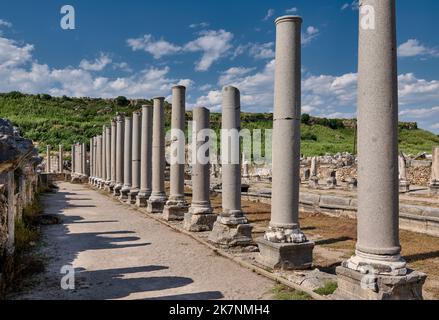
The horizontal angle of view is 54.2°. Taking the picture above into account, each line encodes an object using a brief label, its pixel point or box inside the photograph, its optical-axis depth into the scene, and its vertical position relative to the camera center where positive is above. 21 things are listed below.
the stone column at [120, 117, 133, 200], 23.09 +0.01
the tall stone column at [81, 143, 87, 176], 44.76 +0.13
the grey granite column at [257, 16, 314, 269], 8.48 +0.56
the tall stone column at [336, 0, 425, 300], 5.98 +0.12
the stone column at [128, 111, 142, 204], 21.14 +0.33
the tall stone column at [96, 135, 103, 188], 35.38 +0.45
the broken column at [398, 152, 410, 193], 25.73 -1.00
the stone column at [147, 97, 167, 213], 17.48 +0.01
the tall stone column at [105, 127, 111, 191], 30.98 +0.24
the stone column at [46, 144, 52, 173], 53.55 -0.10
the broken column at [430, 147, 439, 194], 23.45 -0.69
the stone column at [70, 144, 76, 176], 53.41 +0.40
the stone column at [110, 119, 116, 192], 28.53 +0.18
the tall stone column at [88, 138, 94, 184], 42.36 -0.18
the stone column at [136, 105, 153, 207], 19.39 +0.06
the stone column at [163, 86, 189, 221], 15.20 +0.01
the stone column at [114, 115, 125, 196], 25.67 +0.31
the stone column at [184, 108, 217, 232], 12.69 -0.92
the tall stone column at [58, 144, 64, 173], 51.91 -0.35
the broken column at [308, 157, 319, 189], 30.64 -1.51
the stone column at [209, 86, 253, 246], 10.53 -0.49
